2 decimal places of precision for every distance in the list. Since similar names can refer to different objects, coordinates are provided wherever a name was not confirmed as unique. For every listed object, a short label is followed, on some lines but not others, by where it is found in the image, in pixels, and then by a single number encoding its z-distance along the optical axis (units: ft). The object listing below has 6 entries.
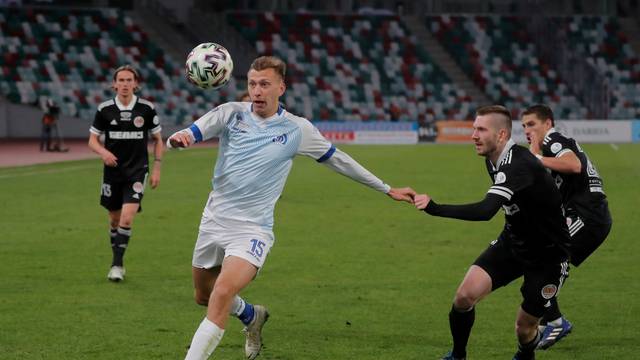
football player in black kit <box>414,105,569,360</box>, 52.44
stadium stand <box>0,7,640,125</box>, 325.42
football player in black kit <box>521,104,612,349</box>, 63.31
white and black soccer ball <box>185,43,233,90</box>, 55.72
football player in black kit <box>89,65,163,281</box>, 85.97
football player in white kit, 53.67
